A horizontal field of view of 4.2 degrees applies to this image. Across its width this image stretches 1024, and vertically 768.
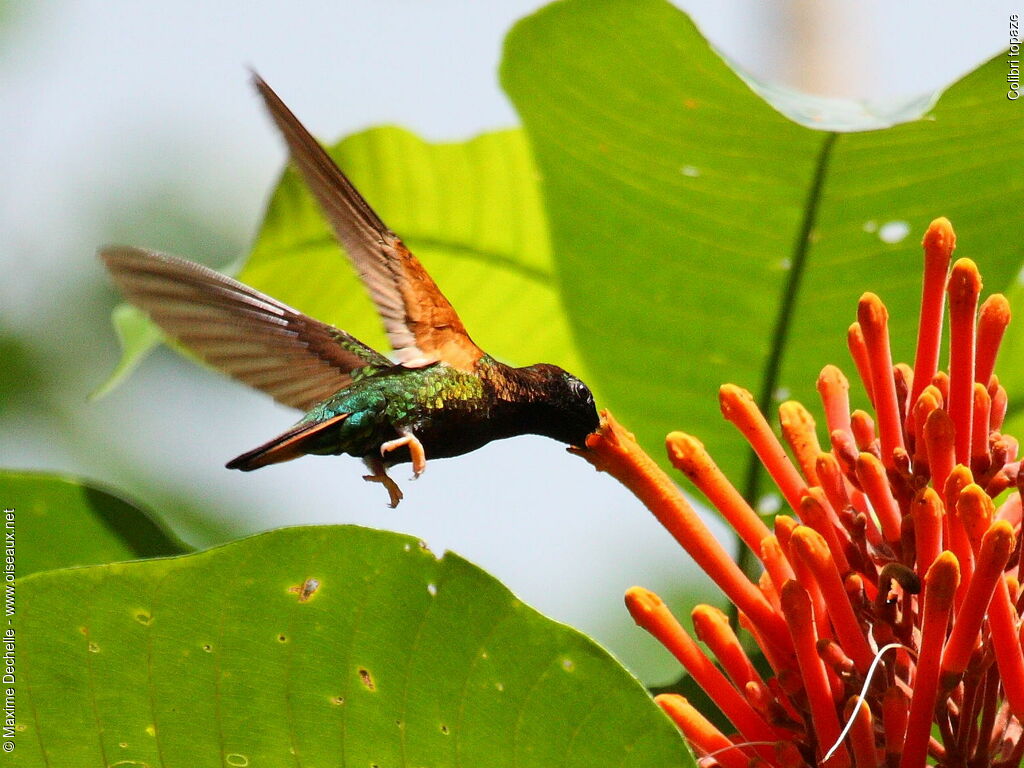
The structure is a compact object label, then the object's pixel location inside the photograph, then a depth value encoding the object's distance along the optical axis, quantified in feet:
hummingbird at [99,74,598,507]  10.95
